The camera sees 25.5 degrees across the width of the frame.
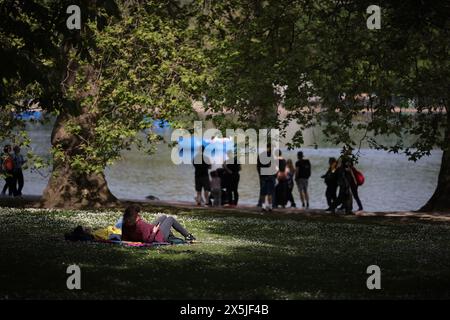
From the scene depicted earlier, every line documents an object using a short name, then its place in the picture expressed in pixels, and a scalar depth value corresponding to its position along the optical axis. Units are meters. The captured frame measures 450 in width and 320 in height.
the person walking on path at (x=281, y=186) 33.06
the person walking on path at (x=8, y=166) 31.14
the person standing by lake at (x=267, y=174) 30.31
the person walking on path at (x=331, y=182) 31.60
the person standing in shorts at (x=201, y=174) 32.41
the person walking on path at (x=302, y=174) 34.47
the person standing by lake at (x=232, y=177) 33.03
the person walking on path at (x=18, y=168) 33.34
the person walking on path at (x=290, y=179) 34.31
